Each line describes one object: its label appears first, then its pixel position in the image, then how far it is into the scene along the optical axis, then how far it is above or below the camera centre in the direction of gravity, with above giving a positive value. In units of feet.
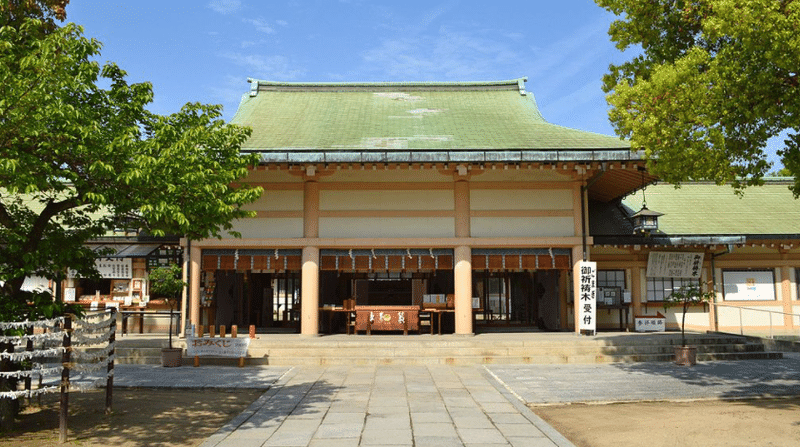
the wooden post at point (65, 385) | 22.07 -3.95
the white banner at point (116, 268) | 58.59 +1.93
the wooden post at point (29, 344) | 23.49 -2.35
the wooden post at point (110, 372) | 26.71 -4.09
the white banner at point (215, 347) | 41.91 -4.53
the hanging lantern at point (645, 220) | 54.29 +6.09
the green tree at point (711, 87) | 23.26 +9.09
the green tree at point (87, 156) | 19.97 +5.18
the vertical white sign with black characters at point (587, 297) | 48.85 -1.16
